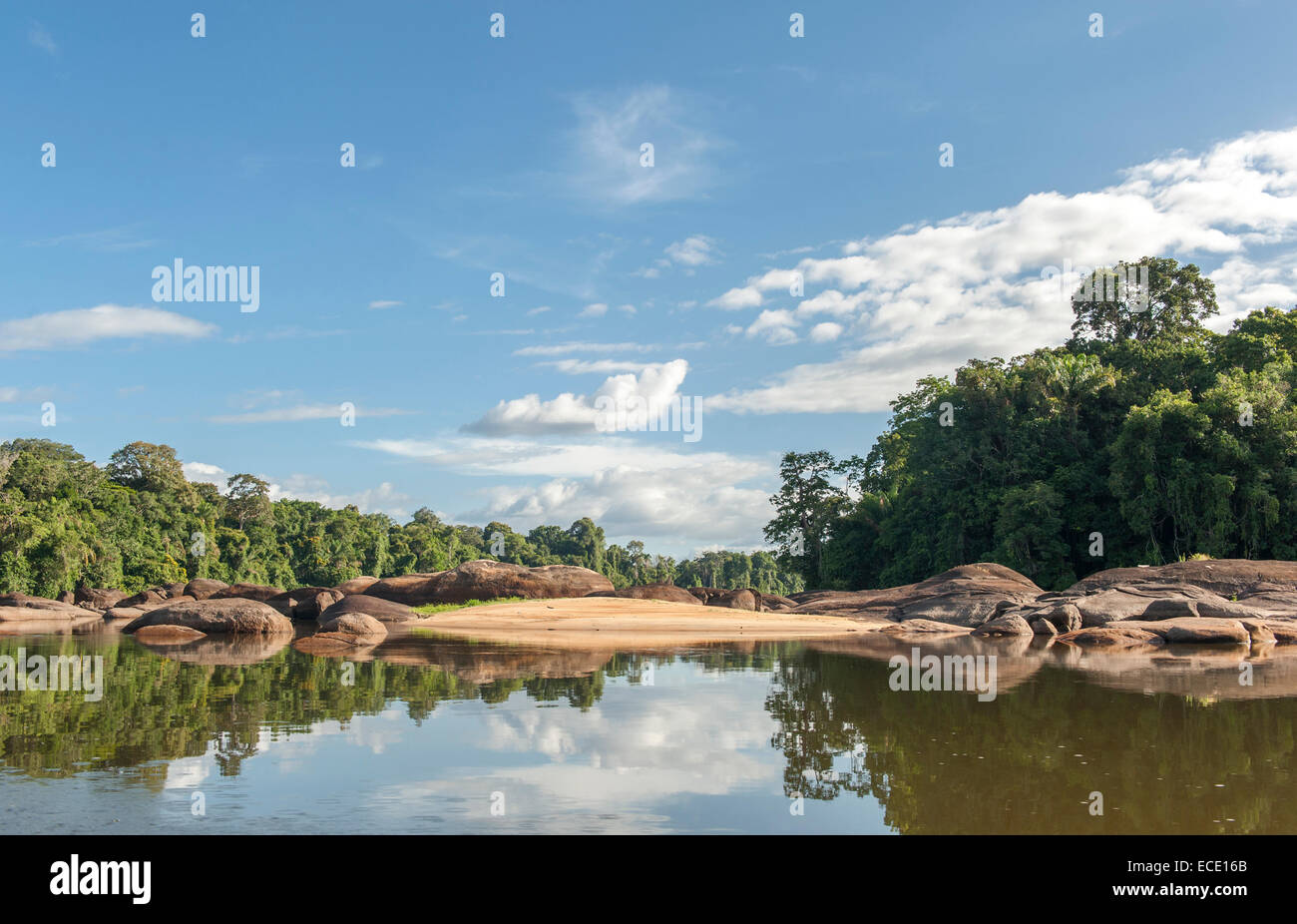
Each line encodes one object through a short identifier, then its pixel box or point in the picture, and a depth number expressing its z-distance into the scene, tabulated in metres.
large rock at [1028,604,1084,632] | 24.19
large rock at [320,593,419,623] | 30.54
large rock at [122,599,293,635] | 27.05
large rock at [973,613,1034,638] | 24.22
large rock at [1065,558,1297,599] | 26.91
